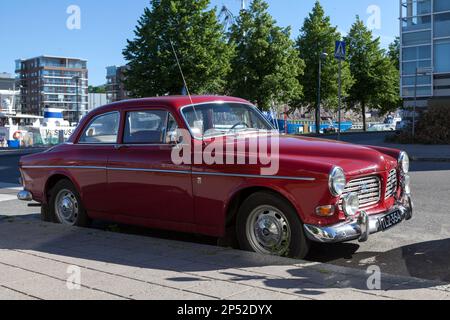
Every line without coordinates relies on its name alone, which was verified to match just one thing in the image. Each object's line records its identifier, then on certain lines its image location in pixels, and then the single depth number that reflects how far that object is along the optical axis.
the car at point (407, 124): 26.26
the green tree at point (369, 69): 51.50
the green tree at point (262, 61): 43.91
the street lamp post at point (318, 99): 45.22
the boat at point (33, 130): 47.22
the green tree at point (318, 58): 47.88
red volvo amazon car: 4.96
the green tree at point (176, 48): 37.78
